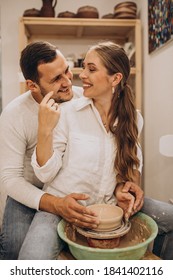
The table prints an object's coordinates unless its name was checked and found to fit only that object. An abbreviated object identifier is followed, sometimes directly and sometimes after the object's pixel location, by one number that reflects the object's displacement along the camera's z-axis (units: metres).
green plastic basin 0.75
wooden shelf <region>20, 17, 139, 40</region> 1.92
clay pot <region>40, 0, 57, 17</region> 1.92
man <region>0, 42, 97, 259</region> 1.01
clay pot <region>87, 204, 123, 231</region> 0.83
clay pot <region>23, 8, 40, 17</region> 1.91
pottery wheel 0.81
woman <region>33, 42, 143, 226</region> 0.94
